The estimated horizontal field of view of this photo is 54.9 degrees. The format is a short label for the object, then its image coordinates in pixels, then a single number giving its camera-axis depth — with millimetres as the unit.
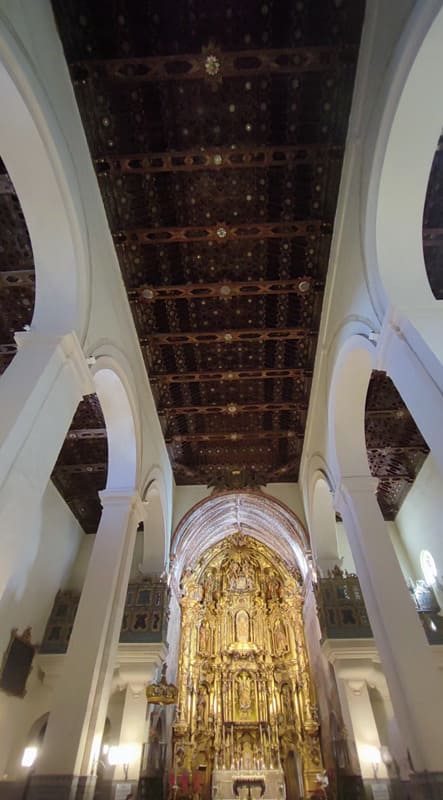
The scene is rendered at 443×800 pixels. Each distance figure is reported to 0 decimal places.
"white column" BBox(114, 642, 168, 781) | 8289
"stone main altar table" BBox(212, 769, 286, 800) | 10264
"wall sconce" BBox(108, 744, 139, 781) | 7680
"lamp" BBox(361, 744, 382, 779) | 7316
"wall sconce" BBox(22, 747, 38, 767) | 8367
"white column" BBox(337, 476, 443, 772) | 4324
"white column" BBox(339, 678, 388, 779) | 7320
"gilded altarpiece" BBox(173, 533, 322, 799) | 10542
